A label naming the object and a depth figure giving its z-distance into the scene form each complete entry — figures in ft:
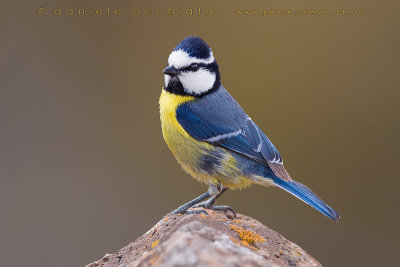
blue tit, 8.01
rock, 7.69
